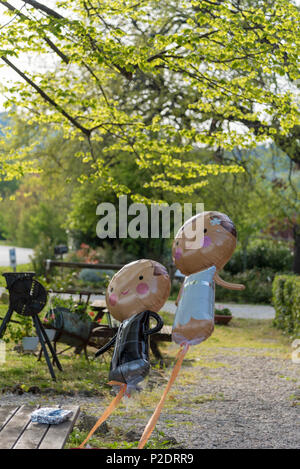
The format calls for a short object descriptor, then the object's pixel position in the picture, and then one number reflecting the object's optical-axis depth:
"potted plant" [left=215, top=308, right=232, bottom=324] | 14.22
